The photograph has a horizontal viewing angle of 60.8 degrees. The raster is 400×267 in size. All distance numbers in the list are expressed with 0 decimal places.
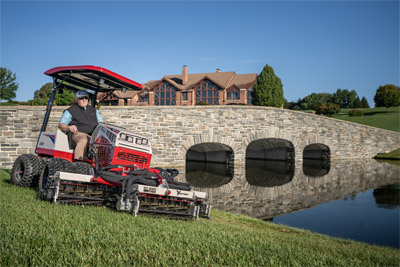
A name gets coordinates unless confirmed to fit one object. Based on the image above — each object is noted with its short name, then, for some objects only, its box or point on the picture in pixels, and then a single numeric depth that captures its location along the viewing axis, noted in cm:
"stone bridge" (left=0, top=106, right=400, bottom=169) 1869
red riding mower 598
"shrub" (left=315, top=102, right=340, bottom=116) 5756
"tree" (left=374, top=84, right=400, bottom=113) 6072
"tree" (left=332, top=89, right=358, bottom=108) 9475
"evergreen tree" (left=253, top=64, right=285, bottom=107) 4991
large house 5500
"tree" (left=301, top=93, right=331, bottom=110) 8006
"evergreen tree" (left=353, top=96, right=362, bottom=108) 8706
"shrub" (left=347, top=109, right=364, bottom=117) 6010
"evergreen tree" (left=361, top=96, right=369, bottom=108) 8668
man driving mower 742
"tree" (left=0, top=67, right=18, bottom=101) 5491
